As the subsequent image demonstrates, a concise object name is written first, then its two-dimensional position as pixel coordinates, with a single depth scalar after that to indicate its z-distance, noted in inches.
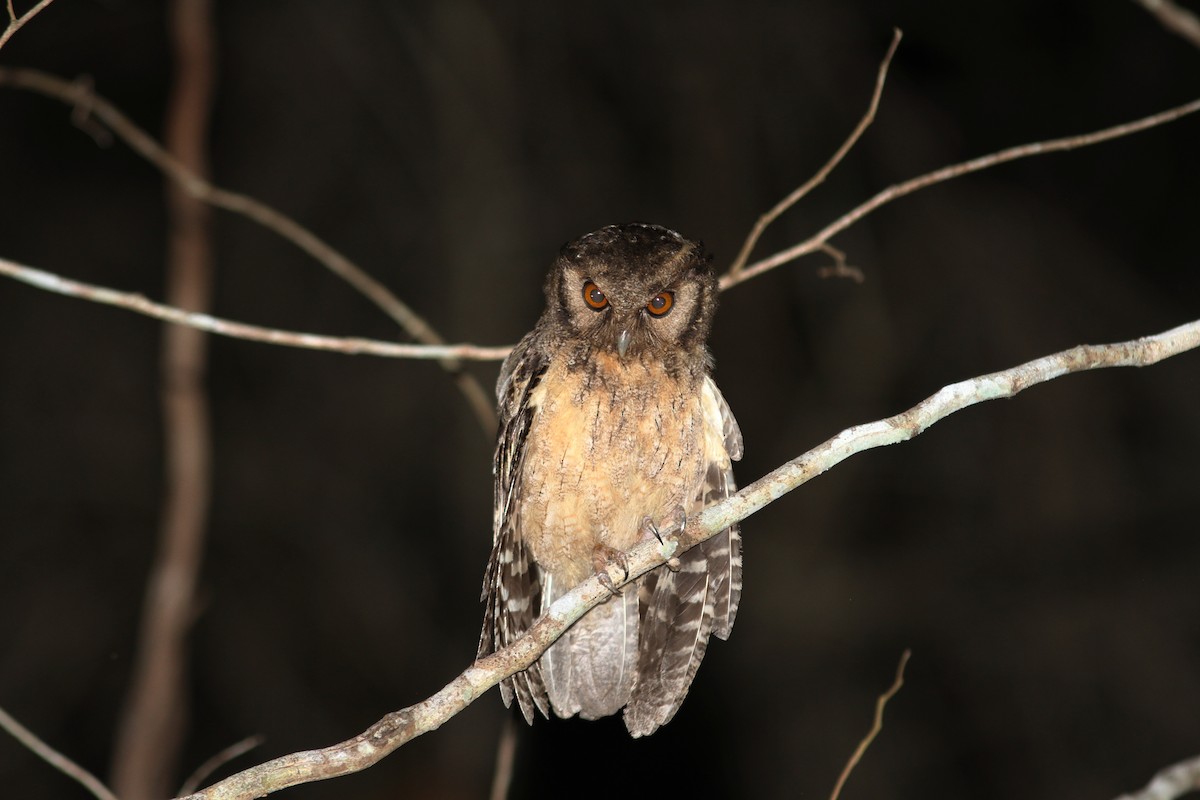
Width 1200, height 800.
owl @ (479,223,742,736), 251.9
